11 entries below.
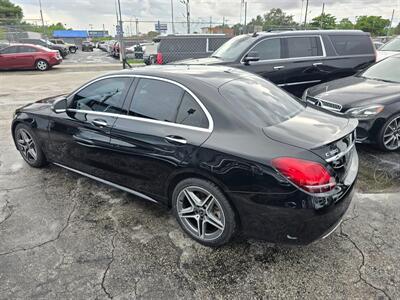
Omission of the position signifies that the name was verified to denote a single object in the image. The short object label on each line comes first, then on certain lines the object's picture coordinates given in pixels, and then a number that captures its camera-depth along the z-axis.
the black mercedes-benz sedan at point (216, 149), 2.20
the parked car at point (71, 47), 34.29
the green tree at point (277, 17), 66.69
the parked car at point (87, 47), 42.53
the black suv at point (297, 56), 6.63
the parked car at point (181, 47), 11.20
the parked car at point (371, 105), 4.31
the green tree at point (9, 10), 72.31
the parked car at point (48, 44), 23.84
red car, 15.91
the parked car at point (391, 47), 10.40
